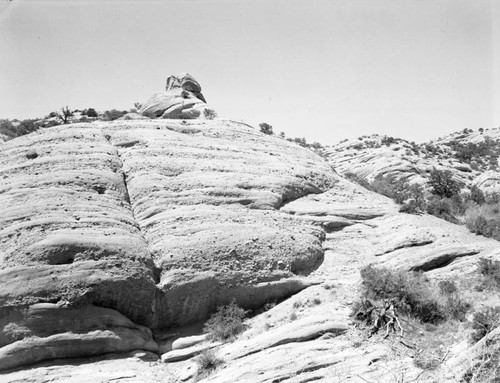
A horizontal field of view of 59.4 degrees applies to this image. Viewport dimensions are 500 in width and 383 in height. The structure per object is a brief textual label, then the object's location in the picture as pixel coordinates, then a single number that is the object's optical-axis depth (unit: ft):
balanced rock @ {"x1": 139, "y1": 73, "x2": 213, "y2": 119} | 100.68
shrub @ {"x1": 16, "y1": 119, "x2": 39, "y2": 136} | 94.37
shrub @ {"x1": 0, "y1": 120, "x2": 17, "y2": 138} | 93.01
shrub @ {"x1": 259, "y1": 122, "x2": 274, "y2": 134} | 112.19
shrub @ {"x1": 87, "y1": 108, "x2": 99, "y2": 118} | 119.85
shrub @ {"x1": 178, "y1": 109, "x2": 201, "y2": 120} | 98.07
